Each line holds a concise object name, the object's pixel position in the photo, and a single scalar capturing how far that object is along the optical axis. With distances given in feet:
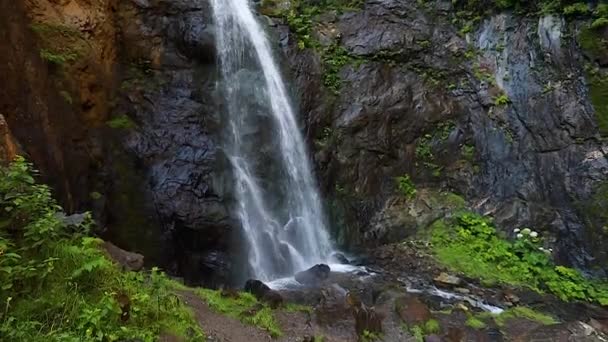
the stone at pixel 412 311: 22.70
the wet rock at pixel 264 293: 22.61
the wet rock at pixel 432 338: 20.79
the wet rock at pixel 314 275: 28.19
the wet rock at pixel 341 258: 33.70
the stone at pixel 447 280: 29.71
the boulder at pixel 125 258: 20.05
